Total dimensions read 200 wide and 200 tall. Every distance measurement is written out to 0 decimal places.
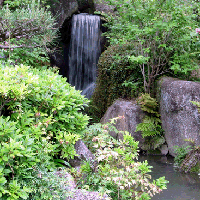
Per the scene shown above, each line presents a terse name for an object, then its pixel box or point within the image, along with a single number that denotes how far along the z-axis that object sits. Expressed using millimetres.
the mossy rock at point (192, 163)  5461
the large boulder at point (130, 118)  7273
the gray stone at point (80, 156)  3367
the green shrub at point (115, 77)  7996
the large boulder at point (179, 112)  6395
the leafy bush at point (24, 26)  5793
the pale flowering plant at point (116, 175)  2689
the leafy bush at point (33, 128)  2309
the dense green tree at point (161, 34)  6572
